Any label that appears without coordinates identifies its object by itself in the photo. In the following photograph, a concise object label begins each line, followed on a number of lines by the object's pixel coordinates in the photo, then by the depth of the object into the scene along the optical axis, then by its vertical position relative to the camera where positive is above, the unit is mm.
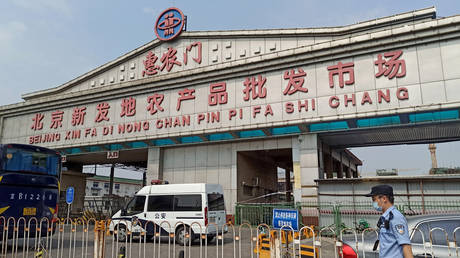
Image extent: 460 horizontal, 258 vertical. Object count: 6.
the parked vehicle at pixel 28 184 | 10555 +224
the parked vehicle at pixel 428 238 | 5051 -837
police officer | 3832 -505
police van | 12469 -780
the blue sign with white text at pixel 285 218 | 7621 -725
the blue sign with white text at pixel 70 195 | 16956 -264
